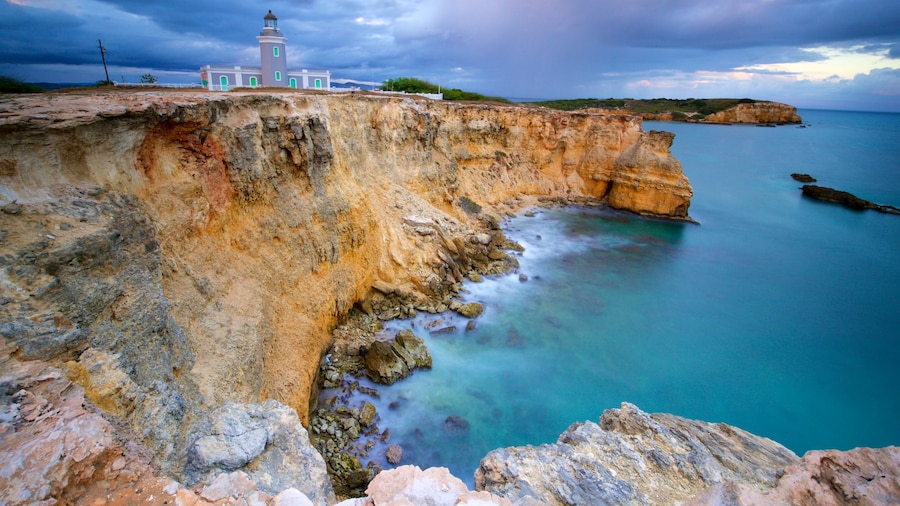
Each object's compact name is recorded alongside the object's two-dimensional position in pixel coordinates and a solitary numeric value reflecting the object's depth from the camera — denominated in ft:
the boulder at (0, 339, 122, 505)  13.37
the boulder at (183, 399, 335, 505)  21.03
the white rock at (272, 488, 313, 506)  15.15
